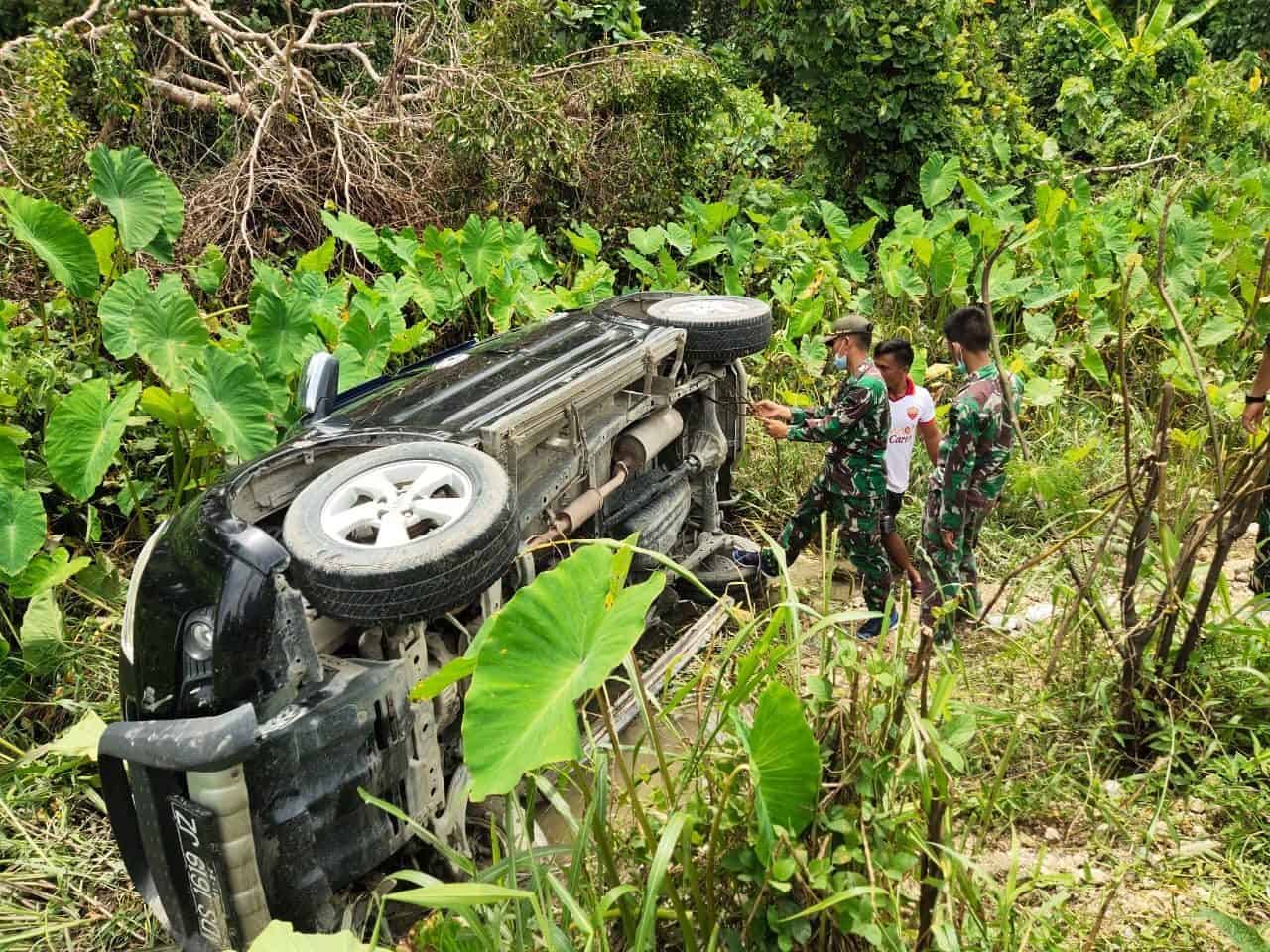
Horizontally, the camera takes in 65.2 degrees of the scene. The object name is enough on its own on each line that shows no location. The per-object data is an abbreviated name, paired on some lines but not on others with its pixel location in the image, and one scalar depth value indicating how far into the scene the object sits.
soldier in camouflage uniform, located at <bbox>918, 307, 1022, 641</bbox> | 4.64
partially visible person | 4.62
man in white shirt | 4.96
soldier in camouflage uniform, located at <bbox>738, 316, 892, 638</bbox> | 4.80
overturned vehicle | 2.65
